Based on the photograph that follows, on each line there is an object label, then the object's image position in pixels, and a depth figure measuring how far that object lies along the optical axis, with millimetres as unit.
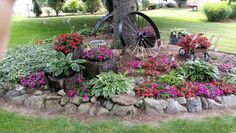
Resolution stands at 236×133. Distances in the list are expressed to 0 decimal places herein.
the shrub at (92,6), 23094
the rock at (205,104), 4402
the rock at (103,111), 4195
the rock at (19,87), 4885
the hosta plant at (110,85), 4277
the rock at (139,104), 4219
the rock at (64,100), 4367
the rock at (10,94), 4793
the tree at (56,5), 21912
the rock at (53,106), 4367
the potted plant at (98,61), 4718
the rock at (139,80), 4737
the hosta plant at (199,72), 4957
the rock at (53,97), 4425
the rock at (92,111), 4203
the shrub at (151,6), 28227
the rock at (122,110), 4141
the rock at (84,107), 4266
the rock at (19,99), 4632
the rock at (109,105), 4218
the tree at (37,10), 20875
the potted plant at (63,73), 4523
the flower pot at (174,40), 7707
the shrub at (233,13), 18562
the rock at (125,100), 4149
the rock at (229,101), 4484
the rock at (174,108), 4266
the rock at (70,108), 4301
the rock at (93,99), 4316
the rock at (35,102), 4441
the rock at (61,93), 4484
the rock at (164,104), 4254
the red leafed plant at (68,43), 4975
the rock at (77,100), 4328
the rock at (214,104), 4410
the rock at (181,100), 4359
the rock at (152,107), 4203
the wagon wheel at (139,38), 6207
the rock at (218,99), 4477
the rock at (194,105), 4332
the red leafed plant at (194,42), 5887
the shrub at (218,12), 17641
